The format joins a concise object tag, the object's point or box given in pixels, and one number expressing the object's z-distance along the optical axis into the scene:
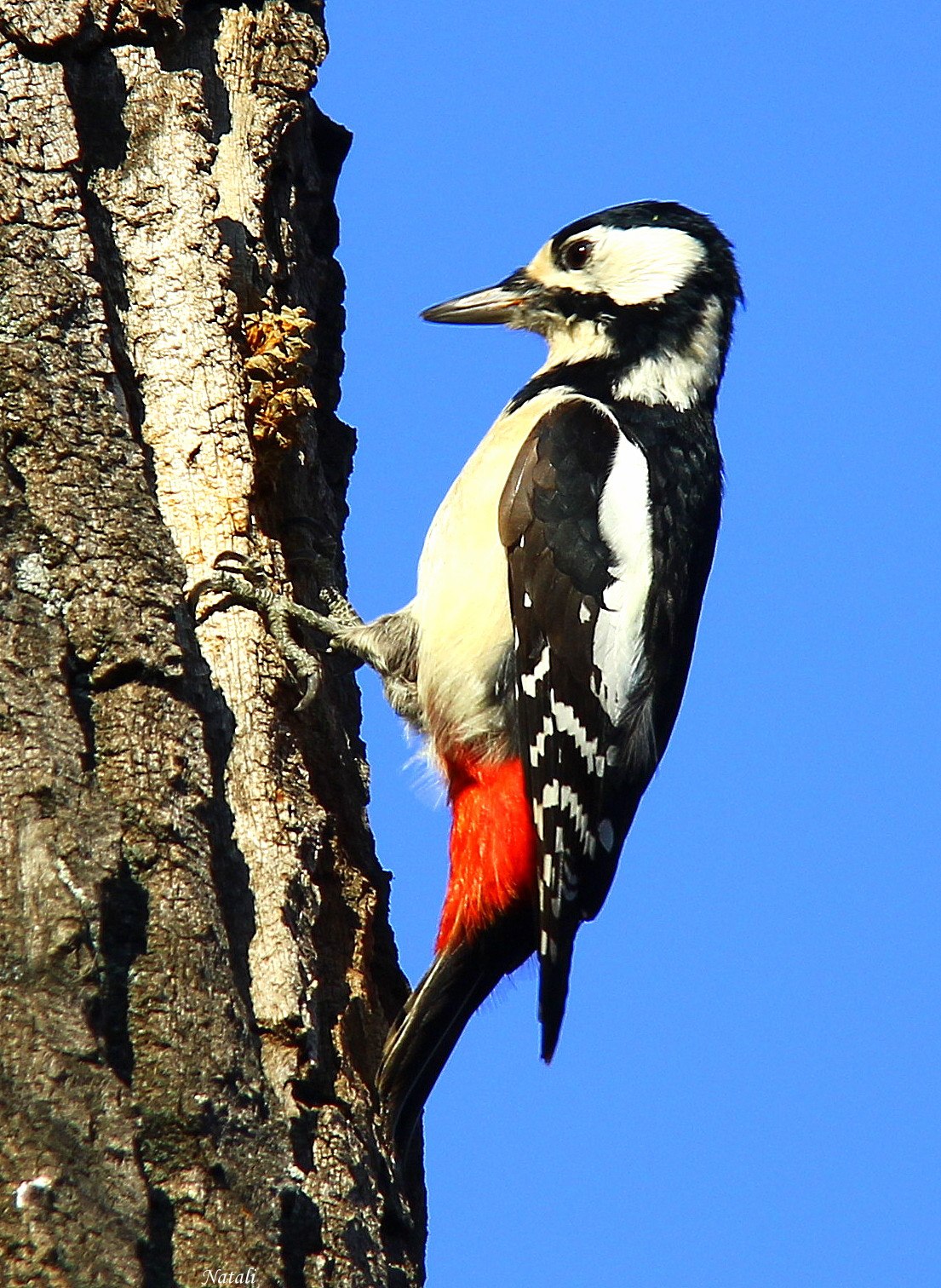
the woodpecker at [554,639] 6.04
